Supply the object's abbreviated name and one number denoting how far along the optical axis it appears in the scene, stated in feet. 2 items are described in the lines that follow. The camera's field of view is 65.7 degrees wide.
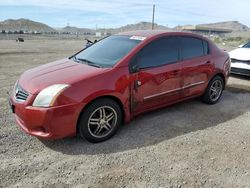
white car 20.00
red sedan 8.54
